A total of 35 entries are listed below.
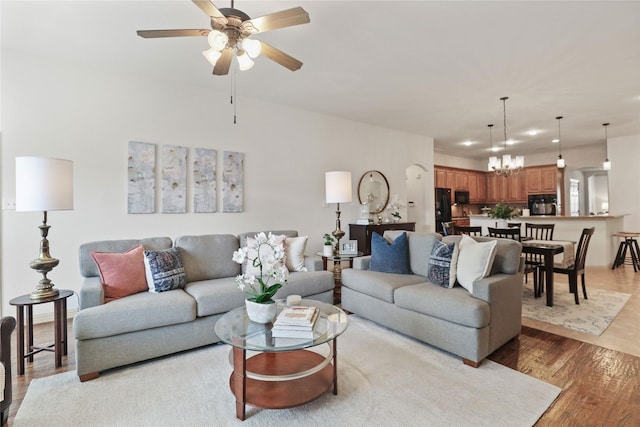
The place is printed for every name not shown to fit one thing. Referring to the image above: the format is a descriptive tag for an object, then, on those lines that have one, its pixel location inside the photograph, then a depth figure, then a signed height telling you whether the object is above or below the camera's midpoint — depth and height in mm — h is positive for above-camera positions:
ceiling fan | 1885 +1194
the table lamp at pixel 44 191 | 2307 +208
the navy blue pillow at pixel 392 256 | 3377 -443
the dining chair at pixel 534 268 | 3928 -685
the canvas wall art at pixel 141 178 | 3686 +477
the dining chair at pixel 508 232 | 4172 -262
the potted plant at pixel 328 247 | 3956 -399
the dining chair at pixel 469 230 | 4848 -267
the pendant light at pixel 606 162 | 6387 +1087
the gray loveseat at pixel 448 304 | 2344 -750
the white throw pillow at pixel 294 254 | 3482 -421
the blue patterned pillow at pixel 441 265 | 2789 -460
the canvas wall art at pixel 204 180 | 4086 +489
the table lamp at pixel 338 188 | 4117 +360
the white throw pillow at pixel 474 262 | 2594 -407
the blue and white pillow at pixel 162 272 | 2717 -475
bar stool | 5781 -738
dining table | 3594 -456
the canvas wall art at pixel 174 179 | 3885 +481
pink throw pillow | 2580 -466
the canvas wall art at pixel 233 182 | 4305 +483
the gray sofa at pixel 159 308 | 2209 -711
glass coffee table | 1756 -952
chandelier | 5234 +830
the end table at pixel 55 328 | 2258 -825
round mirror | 5902 +468
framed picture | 4051 -423
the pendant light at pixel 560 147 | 5473 +1637
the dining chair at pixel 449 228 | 5180 -253
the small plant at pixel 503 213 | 4953 +7
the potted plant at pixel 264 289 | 2018 -475
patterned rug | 3148 -1094
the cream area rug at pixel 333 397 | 1774 -1134
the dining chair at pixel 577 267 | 3756 -665
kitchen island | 5832 -350
